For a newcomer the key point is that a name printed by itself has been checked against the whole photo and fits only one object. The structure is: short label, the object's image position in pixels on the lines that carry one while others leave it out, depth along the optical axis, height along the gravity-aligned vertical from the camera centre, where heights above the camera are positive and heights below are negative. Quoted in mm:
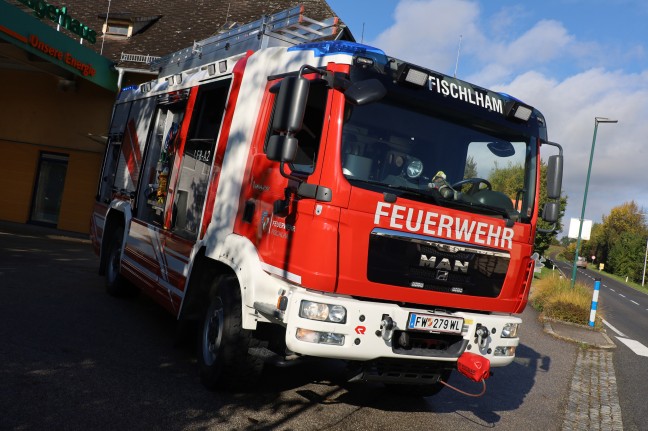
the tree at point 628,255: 79000 +2848
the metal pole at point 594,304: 14562 -730
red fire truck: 4449 +110
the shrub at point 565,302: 15078 -885
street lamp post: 21516 +3112
